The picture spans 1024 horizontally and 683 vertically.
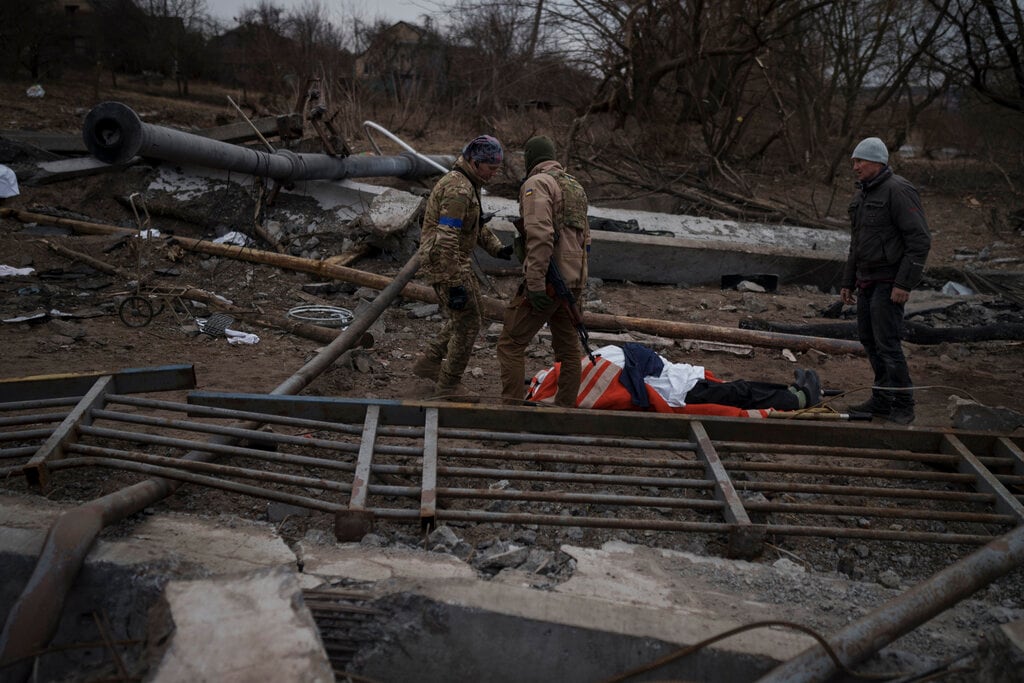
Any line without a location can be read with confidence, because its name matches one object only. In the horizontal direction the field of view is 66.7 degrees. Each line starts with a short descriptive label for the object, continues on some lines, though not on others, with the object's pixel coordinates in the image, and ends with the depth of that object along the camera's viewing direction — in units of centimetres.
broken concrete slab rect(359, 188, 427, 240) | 803
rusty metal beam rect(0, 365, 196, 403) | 382
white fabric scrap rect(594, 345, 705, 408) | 505
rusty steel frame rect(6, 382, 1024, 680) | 321
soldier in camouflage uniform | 486
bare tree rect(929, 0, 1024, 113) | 1072
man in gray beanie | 476
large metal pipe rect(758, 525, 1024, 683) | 239
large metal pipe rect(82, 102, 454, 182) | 710
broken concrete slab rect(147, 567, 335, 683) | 222
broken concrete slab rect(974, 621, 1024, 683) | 236
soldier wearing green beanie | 457
